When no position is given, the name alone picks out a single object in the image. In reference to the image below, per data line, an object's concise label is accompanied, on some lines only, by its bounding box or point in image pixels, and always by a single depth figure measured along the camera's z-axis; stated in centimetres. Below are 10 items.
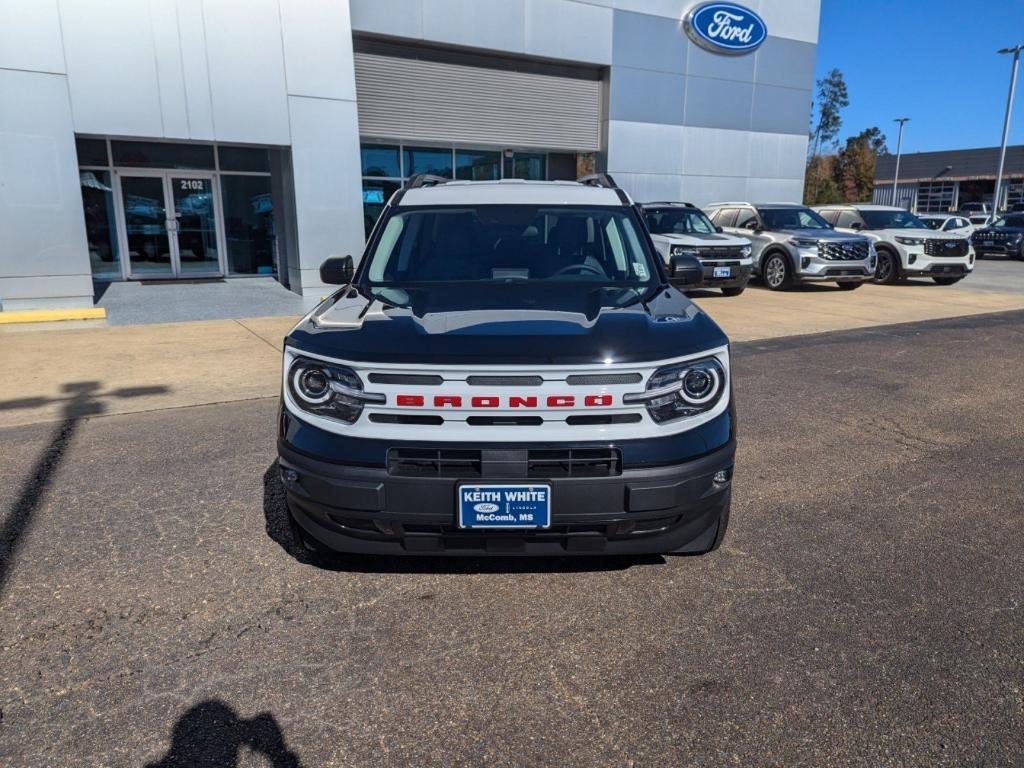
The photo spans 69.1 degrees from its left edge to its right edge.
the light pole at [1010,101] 3525
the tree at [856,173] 6438
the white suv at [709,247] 1369
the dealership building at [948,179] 5767
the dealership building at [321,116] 1134
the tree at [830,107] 7775
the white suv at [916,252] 1620
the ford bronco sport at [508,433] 276
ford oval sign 1898
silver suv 1475
